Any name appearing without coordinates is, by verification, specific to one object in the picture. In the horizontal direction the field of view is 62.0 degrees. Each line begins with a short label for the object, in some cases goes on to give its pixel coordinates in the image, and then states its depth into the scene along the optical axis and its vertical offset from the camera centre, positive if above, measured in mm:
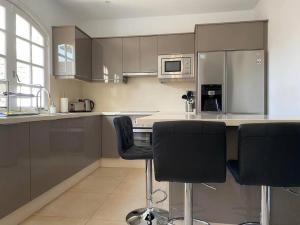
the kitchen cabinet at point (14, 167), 1899 -492
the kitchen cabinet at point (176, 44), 4094 +1040
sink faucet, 3306 +183
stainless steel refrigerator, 3480 +400
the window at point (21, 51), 2789 +705
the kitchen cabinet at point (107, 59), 4293 +821
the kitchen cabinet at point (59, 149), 2340 -487
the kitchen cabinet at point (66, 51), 3748 +836
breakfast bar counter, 1907 -755
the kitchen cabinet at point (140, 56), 4203 +863
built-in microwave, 4043 +656
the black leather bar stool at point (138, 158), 1967 -396
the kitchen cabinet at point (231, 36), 3529 +1016
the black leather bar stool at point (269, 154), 1331 -262
